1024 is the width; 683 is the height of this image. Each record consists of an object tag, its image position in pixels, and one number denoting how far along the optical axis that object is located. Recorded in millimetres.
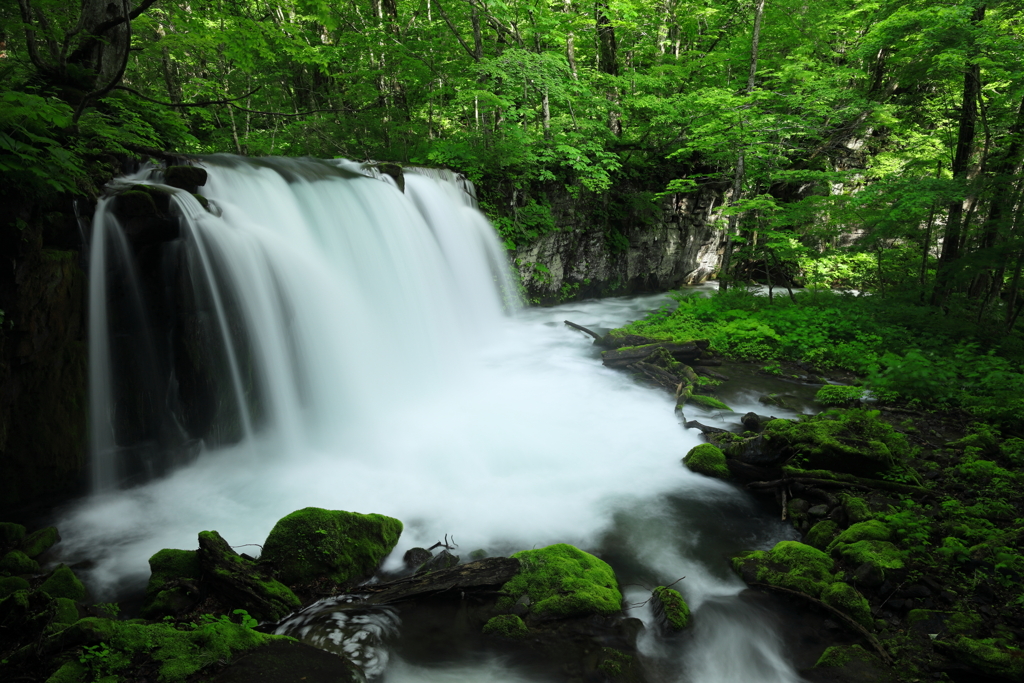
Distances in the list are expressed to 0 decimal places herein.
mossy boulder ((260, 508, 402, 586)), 3814
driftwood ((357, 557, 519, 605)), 3774
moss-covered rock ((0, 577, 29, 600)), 3271
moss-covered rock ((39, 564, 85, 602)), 3488
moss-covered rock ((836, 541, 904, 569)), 3742
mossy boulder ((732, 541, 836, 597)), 3793
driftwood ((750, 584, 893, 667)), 3113
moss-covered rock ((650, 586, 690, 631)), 3611
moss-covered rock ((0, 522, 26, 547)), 4156
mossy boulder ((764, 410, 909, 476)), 5035
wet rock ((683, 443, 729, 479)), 5543
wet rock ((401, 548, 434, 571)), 4191
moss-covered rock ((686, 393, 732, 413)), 7250
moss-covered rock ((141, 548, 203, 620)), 3418
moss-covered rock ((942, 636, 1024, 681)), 2746
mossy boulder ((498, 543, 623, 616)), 3619
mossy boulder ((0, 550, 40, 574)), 3771
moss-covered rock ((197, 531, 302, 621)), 3473
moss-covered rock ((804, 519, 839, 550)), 4288
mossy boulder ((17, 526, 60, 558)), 4121
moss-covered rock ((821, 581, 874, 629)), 3438
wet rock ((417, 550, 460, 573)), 4133
